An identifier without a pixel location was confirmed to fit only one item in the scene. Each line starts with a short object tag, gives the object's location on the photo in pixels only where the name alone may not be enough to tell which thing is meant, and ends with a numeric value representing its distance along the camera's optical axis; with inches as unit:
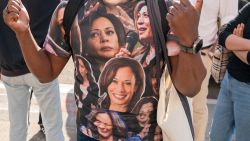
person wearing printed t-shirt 75.2
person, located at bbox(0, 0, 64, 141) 127.6
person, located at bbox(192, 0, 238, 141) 141.7
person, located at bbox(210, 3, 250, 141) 117.7
